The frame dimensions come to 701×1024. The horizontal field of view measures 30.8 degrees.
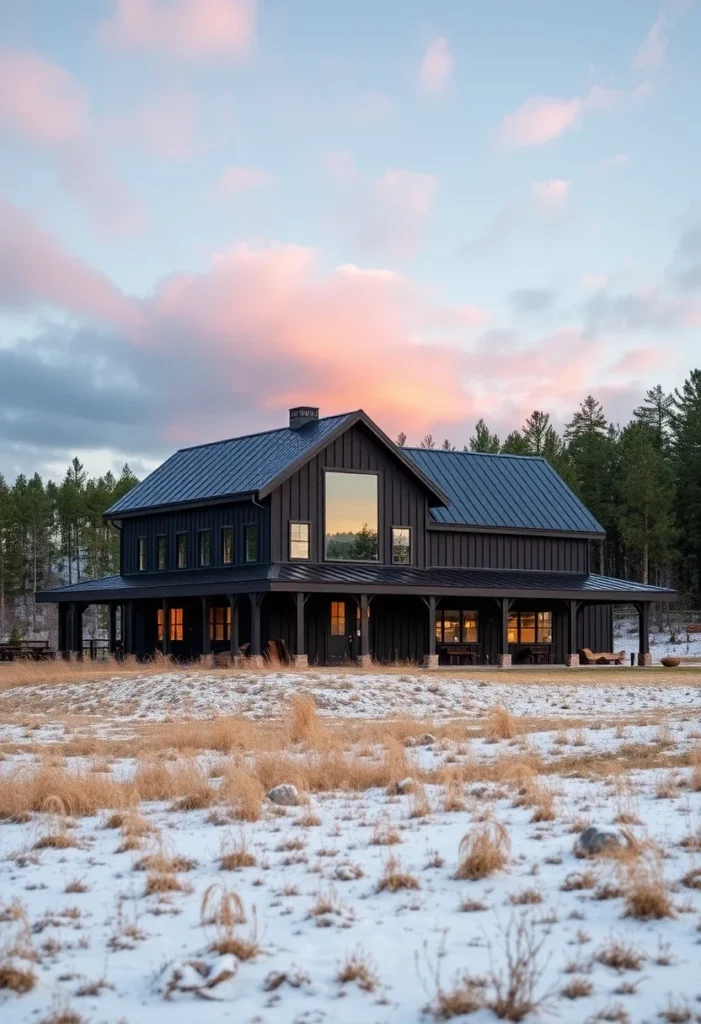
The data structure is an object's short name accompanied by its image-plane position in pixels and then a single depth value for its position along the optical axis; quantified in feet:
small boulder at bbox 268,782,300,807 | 41.73
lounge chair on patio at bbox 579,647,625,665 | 156.15
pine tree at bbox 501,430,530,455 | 310.86
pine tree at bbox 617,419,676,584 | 247.29
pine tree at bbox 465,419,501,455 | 337.31
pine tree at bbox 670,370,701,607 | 273.75
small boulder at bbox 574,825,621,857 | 32.42
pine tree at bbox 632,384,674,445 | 344.90
